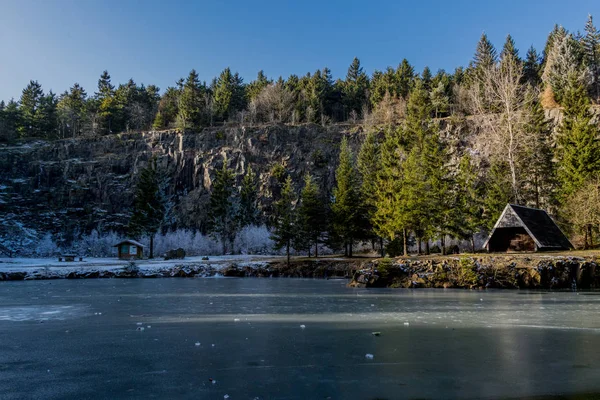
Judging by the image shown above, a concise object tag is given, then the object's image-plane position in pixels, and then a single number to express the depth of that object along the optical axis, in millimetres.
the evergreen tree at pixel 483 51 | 90044
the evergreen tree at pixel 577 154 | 43031
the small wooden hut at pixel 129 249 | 56806
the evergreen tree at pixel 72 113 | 100188
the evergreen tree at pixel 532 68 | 87900
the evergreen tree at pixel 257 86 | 105550
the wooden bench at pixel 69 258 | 51906
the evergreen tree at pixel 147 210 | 59594
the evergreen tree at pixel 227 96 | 99812
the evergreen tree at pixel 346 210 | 48188
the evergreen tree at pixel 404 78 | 95938
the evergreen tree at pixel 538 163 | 50375
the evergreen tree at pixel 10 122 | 93125
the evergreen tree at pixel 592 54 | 80750
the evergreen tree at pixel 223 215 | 64125
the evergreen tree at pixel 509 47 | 87375
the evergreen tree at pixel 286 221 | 48125
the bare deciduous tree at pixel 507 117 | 38500
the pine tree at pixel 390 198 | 40969
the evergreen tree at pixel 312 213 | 49031
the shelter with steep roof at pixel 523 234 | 29891
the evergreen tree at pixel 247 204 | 66312
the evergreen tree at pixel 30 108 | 97250
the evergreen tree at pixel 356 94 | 103875
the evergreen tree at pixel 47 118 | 97812
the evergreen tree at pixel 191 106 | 89812
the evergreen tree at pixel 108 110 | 98062
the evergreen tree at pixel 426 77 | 93400
